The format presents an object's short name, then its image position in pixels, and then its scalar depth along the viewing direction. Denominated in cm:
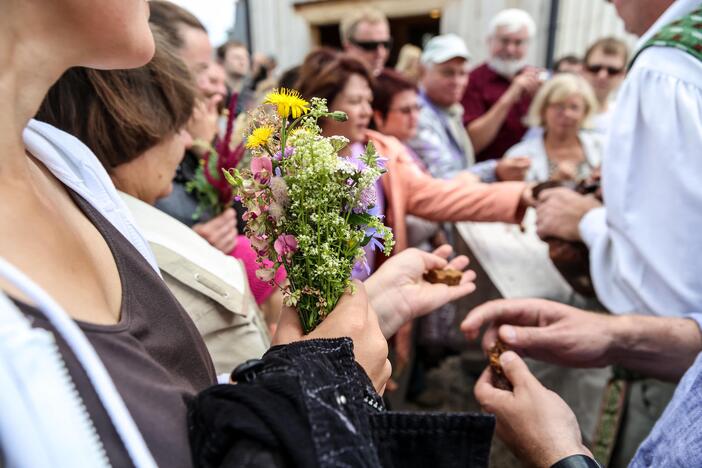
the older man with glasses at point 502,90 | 466
